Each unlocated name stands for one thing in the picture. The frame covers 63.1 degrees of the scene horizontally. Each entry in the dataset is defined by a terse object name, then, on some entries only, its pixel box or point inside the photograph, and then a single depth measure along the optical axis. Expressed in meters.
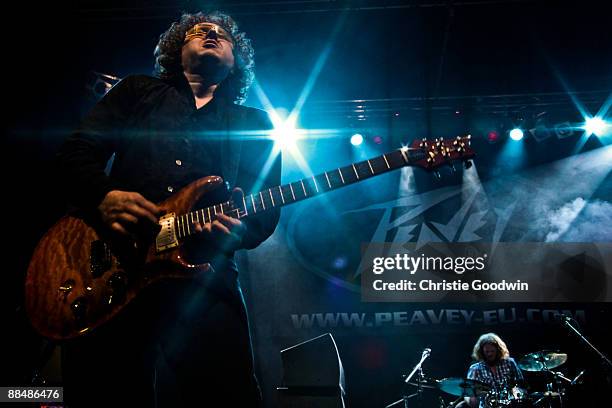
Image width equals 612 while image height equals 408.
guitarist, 1.75
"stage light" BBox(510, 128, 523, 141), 7.86
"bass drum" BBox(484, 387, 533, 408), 6.09
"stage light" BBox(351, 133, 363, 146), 8.05
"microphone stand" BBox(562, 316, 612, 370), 5.92
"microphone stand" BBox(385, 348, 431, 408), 6.81
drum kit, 6.27
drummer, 7.03
